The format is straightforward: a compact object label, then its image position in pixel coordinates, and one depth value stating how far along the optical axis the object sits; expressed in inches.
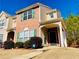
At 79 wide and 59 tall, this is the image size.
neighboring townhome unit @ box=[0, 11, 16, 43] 487.8
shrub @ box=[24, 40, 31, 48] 314.9
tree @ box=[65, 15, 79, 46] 423.4
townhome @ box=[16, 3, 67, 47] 358.5
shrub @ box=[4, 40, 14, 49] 362.7
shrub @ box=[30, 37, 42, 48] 305.0
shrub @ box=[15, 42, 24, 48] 354.6
